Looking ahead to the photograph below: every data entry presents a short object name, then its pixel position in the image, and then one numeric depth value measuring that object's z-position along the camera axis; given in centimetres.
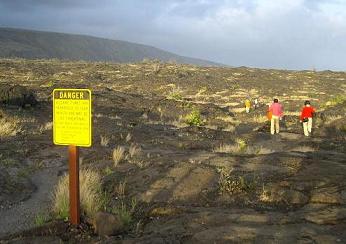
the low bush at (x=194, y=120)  3060
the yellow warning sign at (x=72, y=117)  824
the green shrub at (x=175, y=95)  4609
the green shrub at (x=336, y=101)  3962
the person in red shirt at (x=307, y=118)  2453
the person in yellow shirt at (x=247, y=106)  3972
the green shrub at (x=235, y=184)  1041
